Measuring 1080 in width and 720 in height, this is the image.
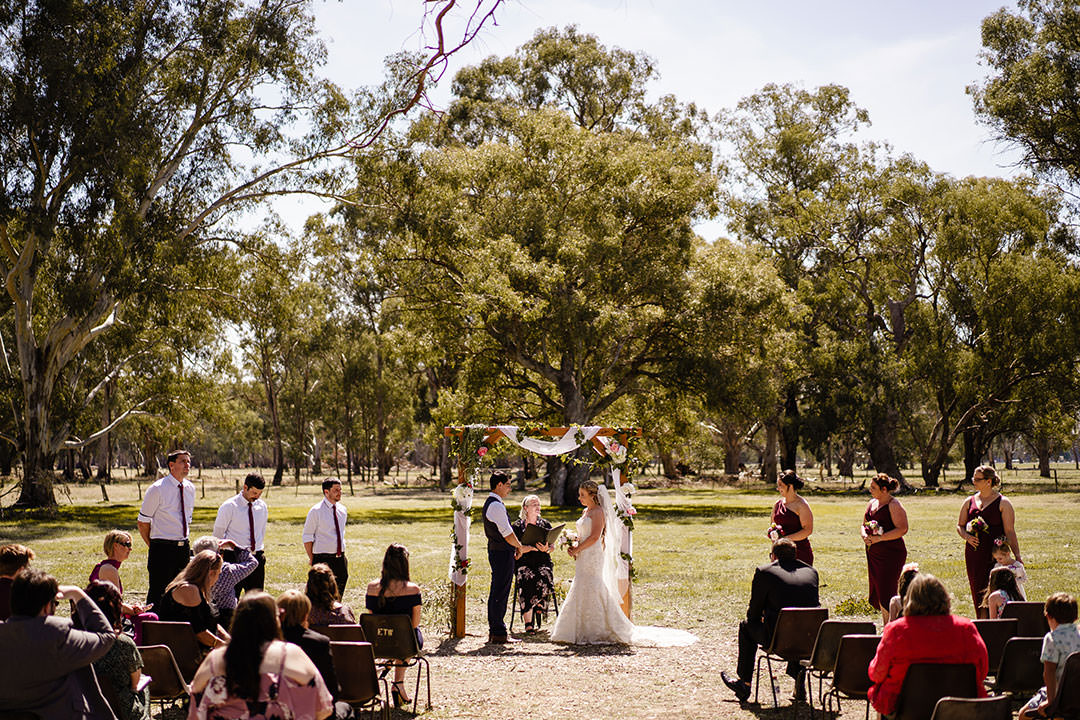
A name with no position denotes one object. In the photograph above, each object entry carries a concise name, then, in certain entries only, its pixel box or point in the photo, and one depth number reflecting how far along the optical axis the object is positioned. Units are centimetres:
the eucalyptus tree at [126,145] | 3039
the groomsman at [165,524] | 1067
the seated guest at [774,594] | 868
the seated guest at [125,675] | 619
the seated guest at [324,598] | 760
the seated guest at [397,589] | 927
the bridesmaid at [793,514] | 1075
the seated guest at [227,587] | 842
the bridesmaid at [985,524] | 997
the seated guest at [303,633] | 605
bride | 1180
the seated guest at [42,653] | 529
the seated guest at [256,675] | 470
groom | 1177
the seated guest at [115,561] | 801
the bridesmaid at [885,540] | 1038
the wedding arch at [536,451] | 1293
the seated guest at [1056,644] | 650
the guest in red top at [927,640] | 618
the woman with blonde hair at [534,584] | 1291
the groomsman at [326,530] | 1120
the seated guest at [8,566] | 662
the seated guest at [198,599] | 741
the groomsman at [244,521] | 1072
